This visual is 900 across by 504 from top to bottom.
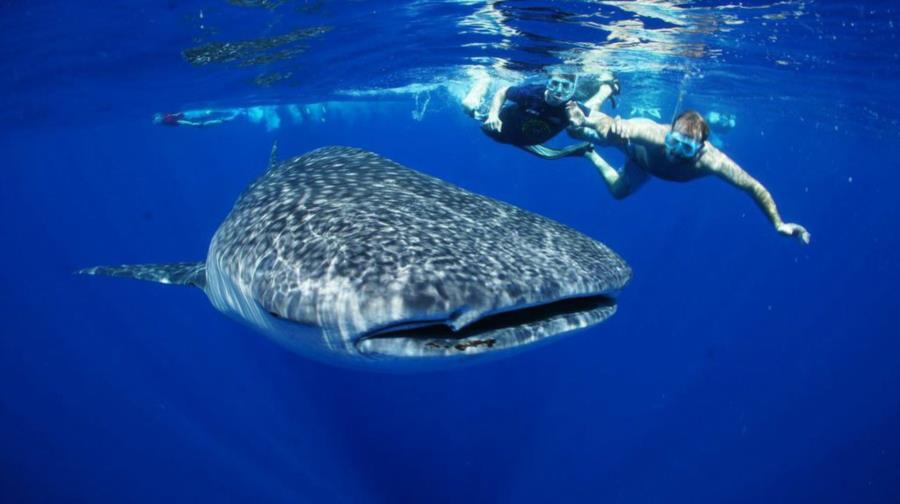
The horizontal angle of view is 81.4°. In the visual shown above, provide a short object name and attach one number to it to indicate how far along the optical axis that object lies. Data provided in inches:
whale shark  98.0
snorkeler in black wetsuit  340.2
